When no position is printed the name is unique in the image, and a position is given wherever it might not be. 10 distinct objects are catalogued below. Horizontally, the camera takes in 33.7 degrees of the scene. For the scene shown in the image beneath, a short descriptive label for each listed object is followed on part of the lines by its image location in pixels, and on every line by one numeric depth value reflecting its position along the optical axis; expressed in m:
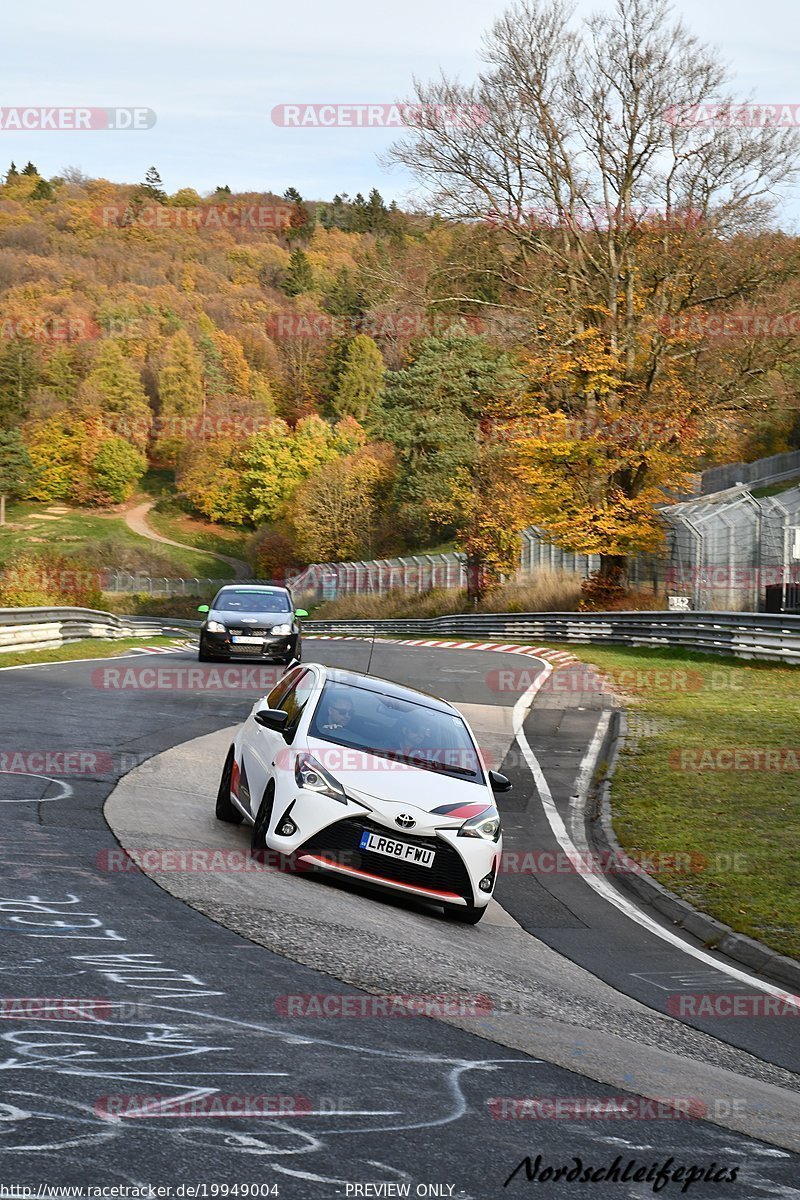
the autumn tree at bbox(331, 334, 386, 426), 139.25
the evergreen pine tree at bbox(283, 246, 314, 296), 170.75
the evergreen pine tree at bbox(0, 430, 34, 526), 122.75
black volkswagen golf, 26.83
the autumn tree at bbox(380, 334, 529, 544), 86.38
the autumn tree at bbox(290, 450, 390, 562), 94.12
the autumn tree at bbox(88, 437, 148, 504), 129.00
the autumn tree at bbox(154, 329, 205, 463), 139.94
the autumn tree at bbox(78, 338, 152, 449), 135.50
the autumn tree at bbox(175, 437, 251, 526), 120.31
